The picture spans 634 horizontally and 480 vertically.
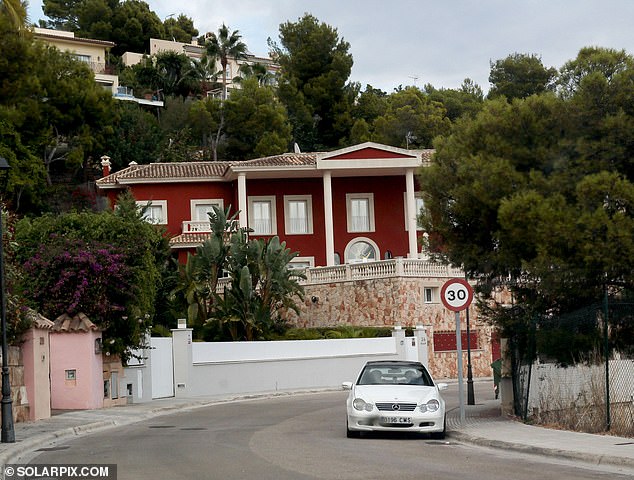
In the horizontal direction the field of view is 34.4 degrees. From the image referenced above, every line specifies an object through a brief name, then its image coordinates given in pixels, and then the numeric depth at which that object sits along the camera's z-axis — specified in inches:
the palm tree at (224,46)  3341.5
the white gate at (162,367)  1401.3
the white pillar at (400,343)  1835.6
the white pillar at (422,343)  1878.7
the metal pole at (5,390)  776.3
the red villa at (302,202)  2390.5
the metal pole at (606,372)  738.8
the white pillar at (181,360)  1475.1
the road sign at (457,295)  836.7
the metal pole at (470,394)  1151.0
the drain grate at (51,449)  730.9
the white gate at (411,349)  1843.0
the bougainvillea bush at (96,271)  1207.6
